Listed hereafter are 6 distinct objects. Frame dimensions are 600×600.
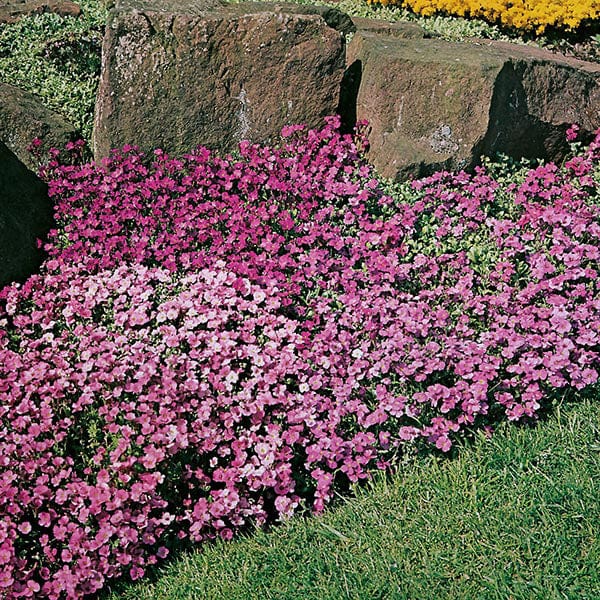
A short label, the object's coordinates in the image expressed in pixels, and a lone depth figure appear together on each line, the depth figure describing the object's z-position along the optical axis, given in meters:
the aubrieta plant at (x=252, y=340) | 3.18
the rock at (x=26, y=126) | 4.83
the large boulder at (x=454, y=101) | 4.84
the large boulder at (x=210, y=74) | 4.89
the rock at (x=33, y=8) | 6.51
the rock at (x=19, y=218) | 4.34
